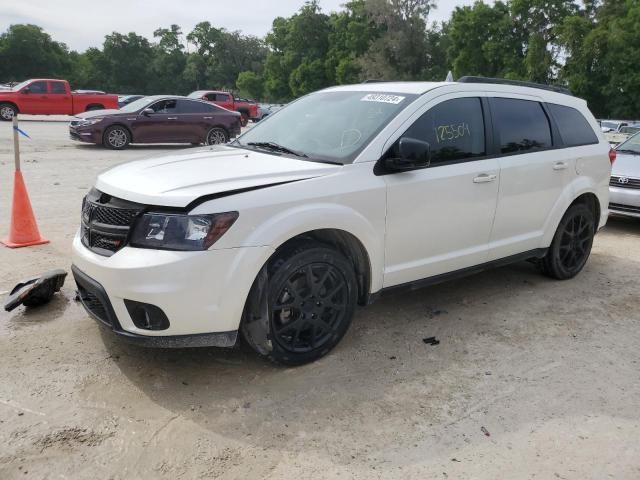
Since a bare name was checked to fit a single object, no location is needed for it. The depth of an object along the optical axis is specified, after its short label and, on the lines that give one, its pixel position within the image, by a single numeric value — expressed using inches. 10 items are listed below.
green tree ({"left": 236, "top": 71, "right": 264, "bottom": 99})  3593.0
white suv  120.3
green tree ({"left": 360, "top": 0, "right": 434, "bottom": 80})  2593.5
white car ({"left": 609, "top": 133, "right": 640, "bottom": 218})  293.9
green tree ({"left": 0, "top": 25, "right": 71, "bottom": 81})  3132.4
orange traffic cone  223.0
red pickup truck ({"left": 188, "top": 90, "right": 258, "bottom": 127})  1052.6
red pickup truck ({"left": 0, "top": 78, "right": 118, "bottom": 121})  903.7
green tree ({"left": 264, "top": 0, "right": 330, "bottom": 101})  3157.0
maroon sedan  590.2
